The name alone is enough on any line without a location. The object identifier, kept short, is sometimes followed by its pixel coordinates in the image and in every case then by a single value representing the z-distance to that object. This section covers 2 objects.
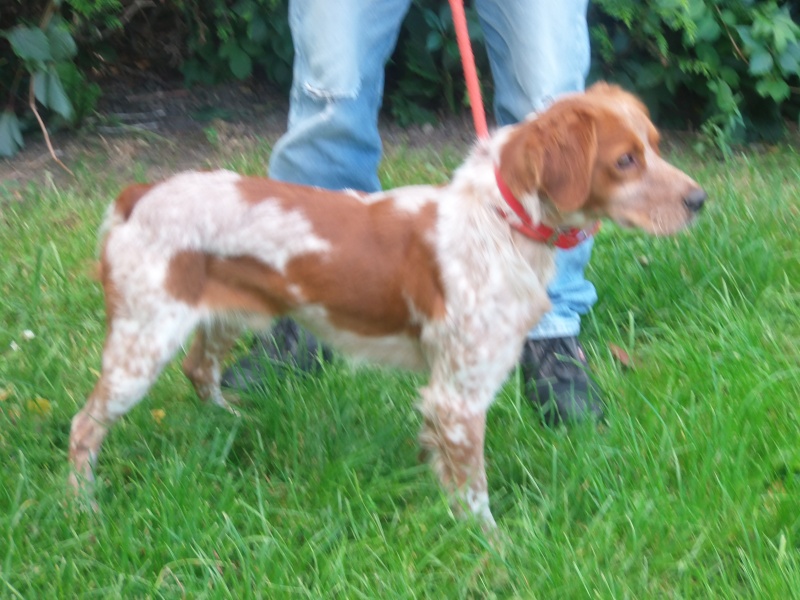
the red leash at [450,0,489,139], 2.75
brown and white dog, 2.42
